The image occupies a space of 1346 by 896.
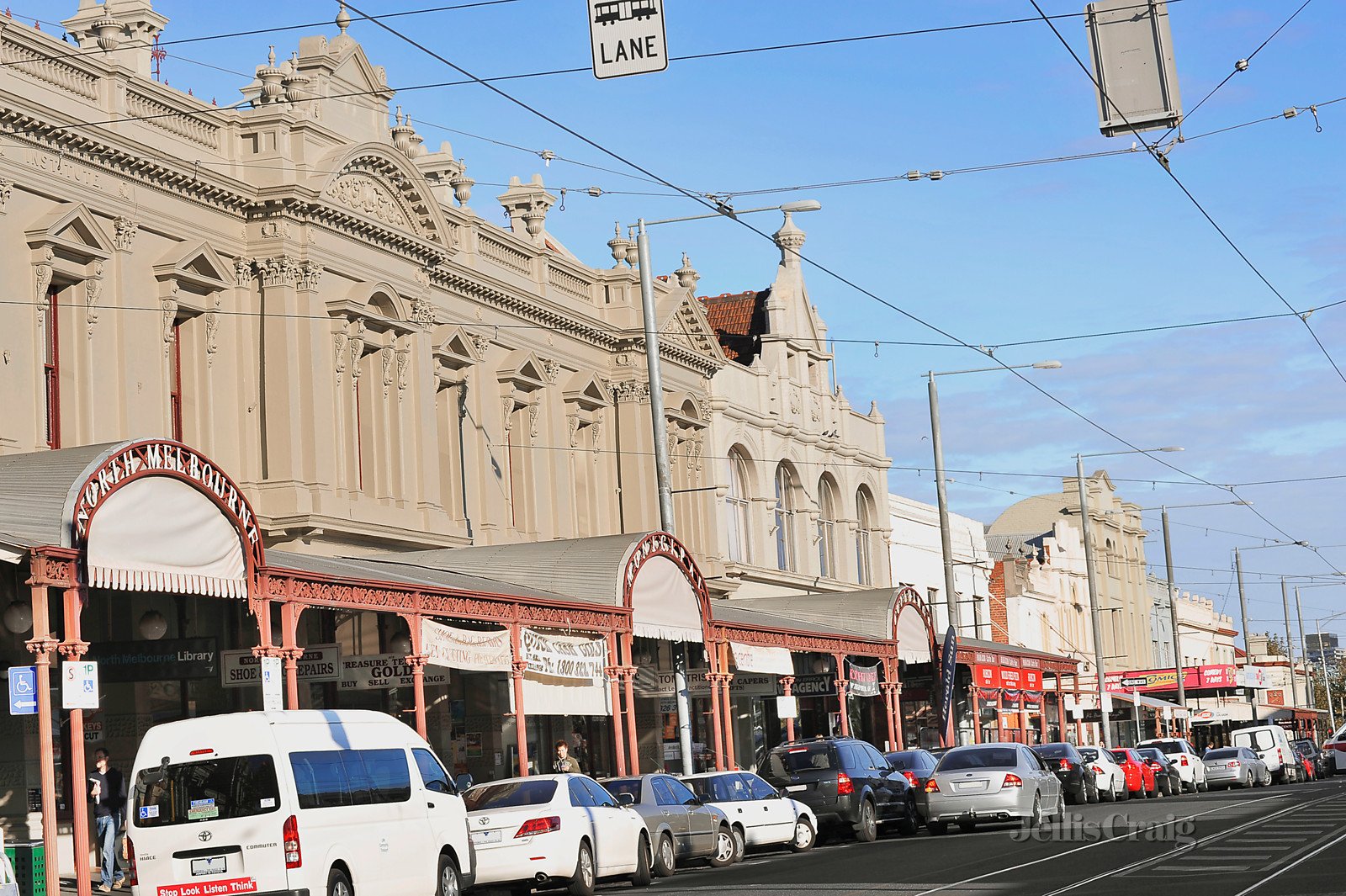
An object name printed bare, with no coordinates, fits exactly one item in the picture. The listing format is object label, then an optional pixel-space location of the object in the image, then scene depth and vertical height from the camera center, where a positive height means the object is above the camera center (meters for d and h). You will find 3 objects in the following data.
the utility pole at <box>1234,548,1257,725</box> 82.56 +3.58
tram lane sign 16.34 +5.98
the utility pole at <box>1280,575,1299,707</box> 99.19 +4.40
